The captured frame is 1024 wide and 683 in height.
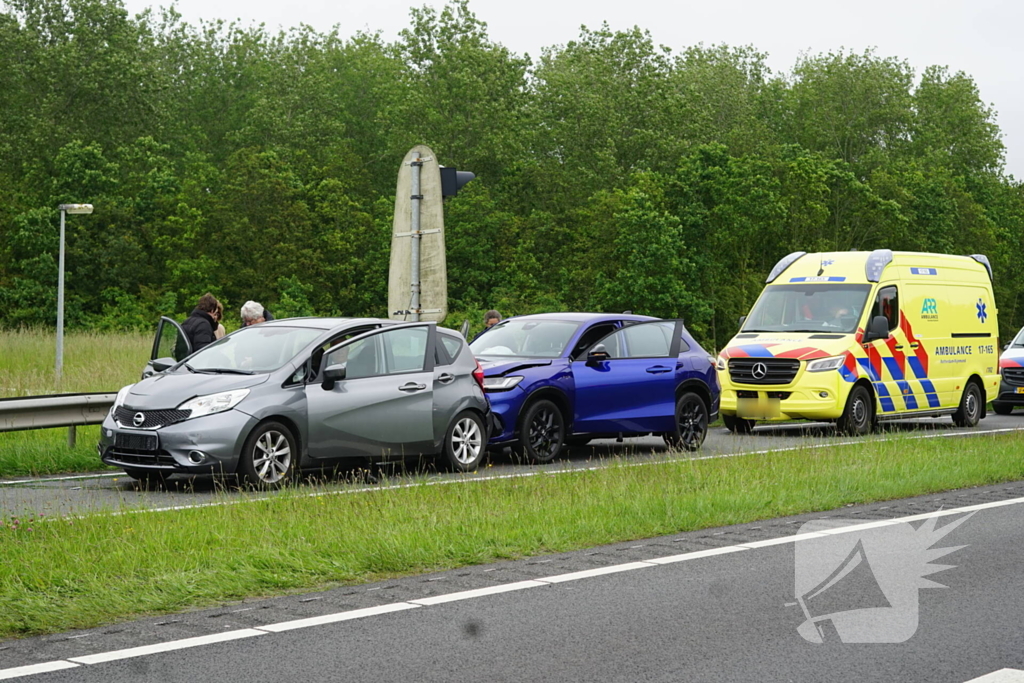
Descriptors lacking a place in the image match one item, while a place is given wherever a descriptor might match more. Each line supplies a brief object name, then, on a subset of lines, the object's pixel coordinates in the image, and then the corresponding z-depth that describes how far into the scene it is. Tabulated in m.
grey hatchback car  12.45
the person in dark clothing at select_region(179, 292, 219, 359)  16.66
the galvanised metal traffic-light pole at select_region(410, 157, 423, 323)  15.08
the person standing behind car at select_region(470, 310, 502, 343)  20.55
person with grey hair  16.94
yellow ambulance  19.83
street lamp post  32.67
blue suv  15.59
